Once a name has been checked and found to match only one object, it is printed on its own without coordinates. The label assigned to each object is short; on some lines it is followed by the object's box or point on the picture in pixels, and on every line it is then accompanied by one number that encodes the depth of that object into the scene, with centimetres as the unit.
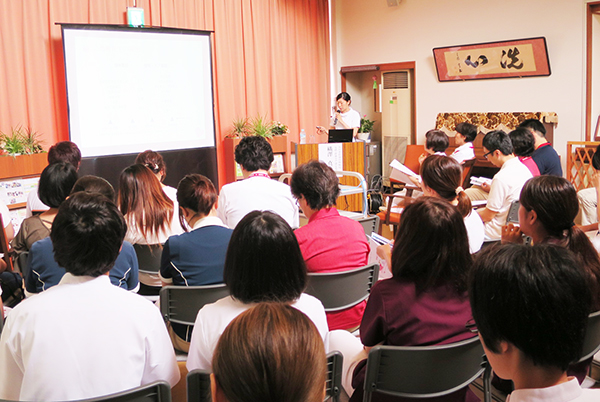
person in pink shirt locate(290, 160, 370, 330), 223
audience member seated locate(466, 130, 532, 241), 350
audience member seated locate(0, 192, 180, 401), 129
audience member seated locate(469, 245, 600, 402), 84
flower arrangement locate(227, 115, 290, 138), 667
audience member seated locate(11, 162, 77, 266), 261
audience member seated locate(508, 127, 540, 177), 408
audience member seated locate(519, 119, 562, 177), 441
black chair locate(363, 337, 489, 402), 145
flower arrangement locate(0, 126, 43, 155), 461
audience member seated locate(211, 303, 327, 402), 75
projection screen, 536
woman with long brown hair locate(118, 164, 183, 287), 271
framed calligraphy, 605
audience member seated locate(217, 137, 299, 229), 320
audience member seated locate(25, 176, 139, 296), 208
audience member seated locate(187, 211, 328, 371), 144
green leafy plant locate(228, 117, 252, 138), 678
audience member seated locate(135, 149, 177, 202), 357
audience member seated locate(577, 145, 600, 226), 345
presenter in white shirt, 720
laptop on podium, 626
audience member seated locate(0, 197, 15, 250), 310
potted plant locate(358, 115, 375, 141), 792
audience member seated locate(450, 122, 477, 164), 533
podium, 604
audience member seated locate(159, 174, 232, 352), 214
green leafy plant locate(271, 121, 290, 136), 689
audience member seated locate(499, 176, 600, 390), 190
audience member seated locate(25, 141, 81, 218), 384
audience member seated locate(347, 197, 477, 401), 153
